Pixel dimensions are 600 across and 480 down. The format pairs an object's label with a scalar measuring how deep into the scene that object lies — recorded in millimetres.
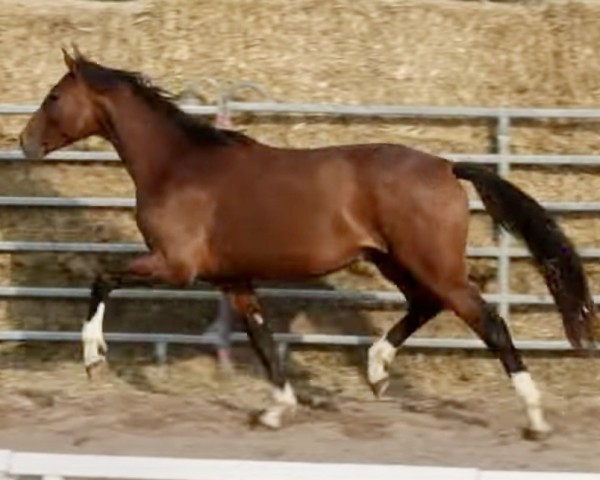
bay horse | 15500
